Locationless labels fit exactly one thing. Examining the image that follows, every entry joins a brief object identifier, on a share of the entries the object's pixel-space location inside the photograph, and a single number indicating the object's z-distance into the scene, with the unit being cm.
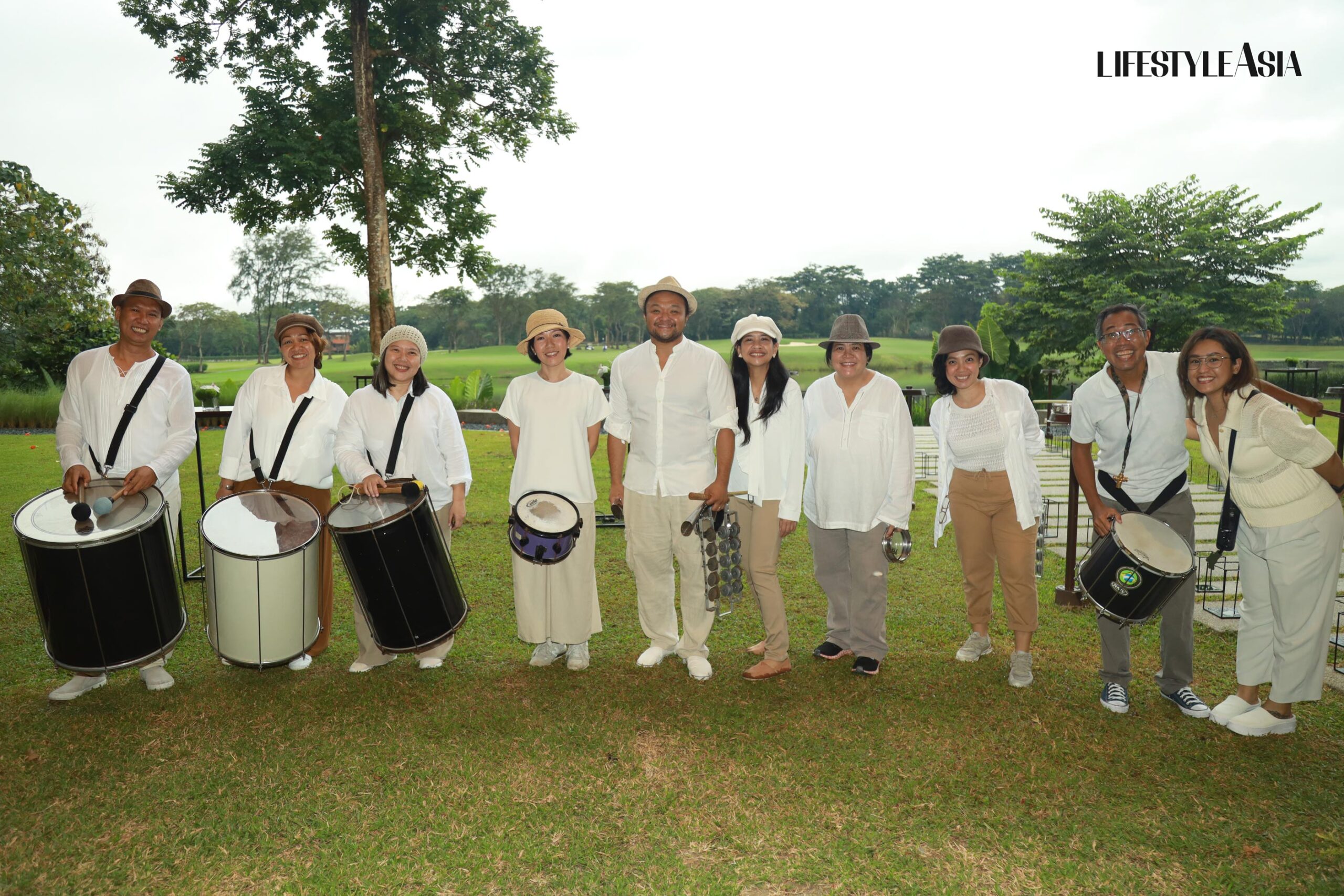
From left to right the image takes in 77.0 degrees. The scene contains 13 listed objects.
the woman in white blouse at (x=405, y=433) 429
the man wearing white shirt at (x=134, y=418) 425
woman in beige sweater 354
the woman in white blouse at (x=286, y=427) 435
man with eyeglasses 389
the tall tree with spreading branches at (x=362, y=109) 1803
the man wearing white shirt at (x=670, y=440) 425
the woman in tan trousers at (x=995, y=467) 419
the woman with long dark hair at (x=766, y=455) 427
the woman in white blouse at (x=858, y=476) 425
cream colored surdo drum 378
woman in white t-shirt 436
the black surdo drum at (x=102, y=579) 357
